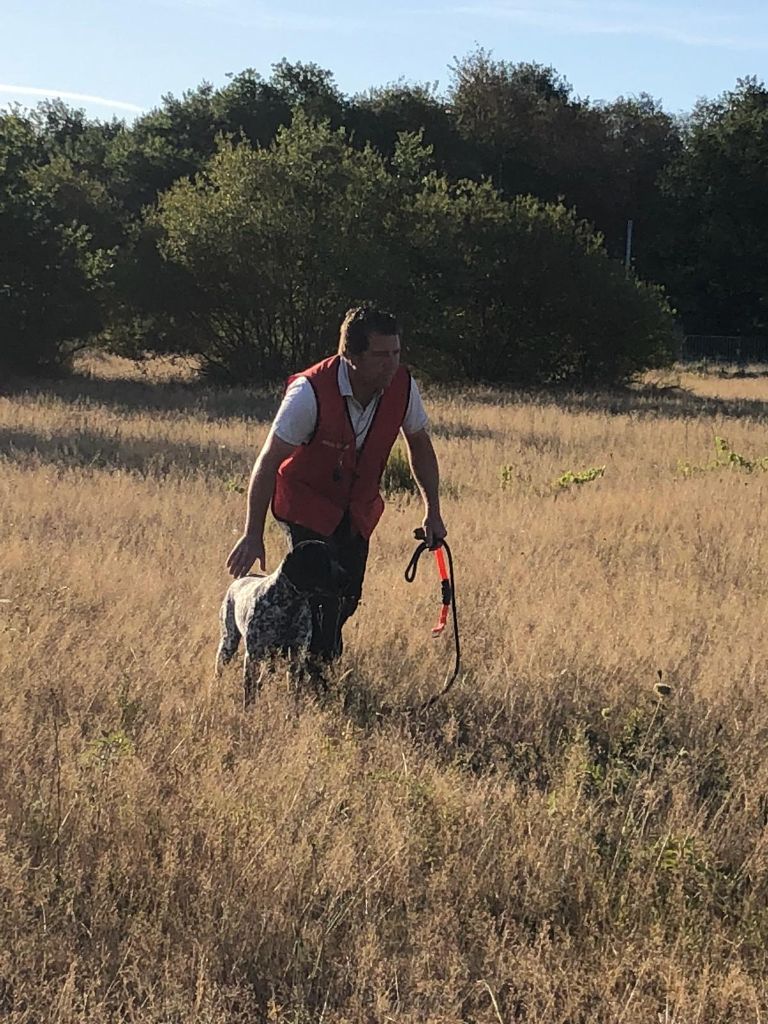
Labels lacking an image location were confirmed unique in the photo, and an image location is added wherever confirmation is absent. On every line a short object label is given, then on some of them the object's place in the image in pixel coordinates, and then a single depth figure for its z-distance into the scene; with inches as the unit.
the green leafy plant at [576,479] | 416.0
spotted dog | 176.1
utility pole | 1954.0
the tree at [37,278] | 991.0
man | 167.6
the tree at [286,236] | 1025.5
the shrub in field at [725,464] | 462.0
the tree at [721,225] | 1932.8
